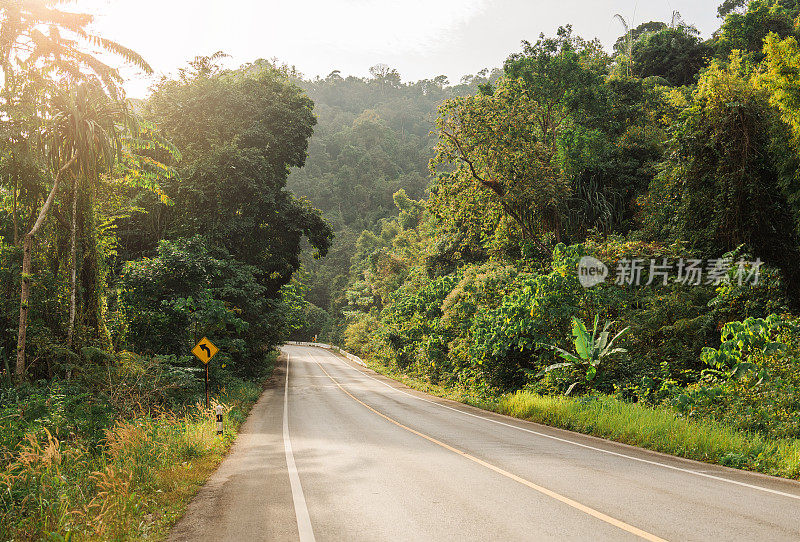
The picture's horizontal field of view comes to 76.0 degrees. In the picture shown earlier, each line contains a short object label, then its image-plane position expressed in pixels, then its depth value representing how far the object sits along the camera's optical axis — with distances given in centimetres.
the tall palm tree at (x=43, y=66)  1287
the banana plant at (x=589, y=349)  1524
